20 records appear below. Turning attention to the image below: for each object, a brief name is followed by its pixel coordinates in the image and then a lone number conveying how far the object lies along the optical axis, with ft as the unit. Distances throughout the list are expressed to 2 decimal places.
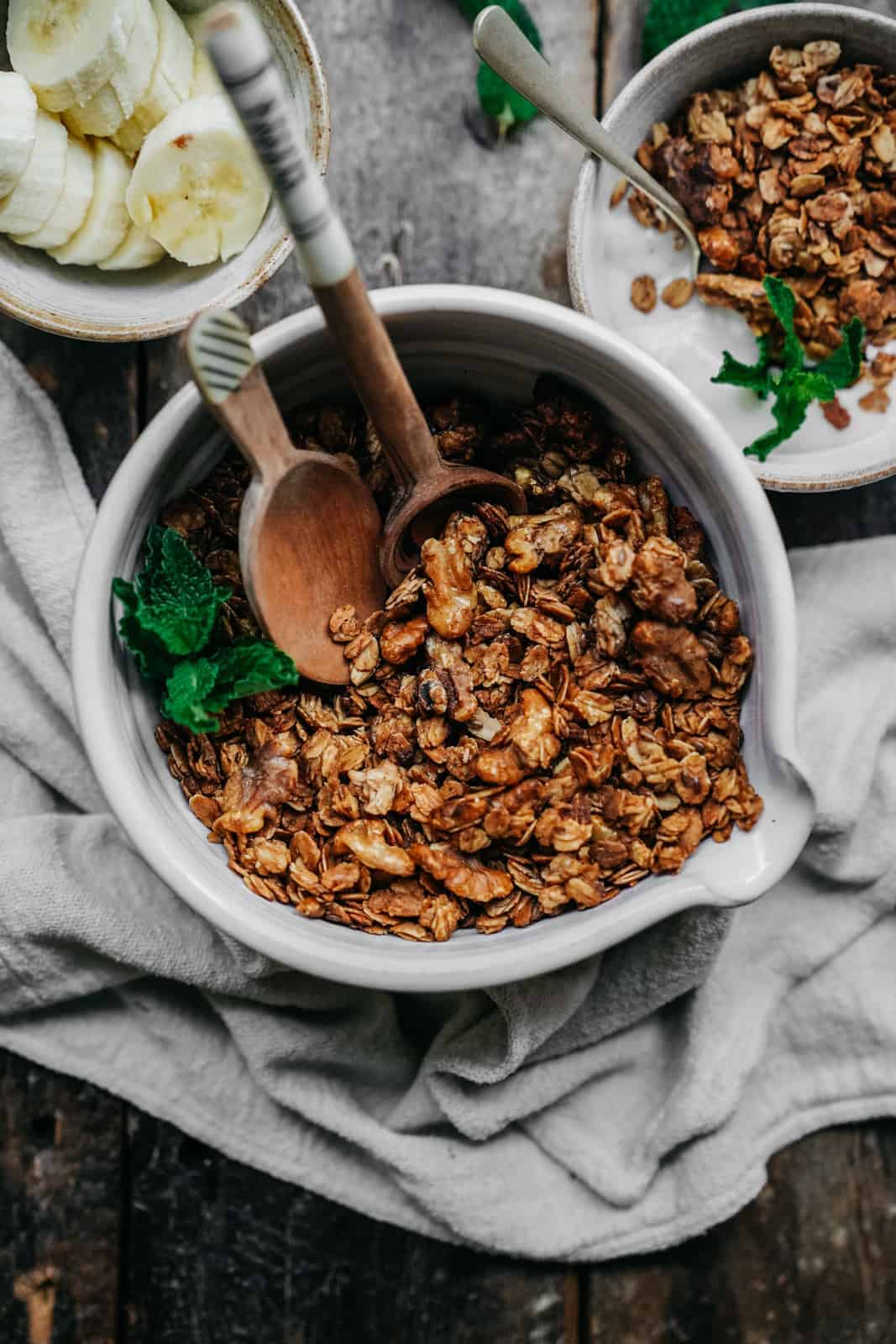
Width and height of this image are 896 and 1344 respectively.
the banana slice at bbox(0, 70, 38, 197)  2.06
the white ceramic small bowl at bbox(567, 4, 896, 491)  2.18
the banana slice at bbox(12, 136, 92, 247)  2.12
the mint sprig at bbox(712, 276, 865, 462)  2.15
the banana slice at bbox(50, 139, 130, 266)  2.14
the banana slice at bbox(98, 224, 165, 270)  2.16
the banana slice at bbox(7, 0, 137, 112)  2.05
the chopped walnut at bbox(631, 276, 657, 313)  2.25
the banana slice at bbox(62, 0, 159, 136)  2.08
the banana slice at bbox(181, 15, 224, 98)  2.14
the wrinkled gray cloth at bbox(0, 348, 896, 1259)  2.25
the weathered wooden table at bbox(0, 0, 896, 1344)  2.36
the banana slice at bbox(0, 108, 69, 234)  2.09
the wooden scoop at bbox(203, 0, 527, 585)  1.67
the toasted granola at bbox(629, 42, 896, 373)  2.21
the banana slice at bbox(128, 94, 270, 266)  2.09
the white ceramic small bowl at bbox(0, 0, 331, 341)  2.10
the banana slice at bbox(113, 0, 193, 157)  2.11
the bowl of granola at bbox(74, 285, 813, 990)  1.94
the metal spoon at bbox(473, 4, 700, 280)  2.04
